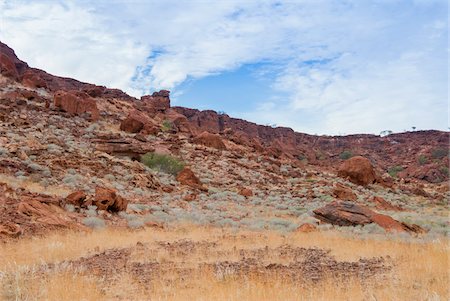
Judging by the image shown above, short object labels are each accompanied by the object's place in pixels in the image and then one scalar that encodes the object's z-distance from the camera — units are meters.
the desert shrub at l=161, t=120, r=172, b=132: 39.08
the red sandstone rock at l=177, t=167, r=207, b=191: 23.59
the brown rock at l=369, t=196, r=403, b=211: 23.91
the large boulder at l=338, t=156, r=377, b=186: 34.31
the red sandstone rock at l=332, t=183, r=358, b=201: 24.99
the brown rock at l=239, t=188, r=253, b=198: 23.52
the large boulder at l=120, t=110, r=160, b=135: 34.59
